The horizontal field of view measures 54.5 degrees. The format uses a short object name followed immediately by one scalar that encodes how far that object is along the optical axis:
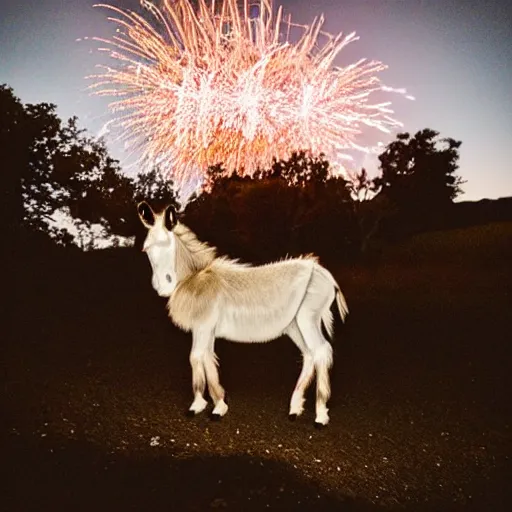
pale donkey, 5.58
